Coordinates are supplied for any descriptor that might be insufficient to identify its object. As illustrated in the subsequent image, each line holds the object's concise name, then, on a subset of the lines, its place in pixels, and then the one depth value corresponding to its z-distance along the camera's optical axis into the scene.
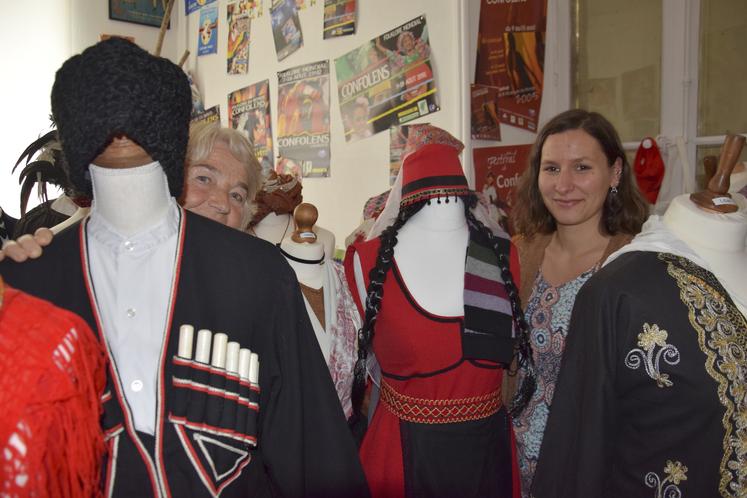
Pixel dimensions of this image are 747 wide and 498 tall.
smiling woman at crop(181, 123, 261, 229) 1.41
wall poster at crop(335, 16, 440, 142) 3.01
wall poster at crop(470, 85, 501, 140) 2.92
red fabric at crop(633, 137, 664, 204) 2.81
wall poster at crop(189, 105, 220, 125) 5.10
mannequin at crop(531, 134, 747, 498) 1.09
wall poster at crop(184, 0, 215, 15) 5.13
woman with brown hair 1.65
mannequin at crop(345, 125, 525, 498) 1.44
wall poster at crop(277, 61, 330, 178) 3.79
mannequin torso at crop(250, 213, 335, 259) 2.59
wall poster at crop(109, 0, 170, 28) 4.95
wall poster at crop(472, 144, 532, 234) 2.99
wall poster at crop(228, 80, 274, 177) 4.46
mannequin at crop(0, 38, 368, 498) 0.80
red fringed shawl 0.57
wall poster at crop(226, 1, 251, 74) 4.62
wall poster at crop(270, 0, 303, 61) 3.98
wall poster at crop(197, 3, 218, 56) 5.02
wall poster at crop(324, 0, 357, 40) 3.44
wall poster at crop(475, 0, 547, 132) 2.93
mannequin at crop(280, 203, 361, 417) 1.54
